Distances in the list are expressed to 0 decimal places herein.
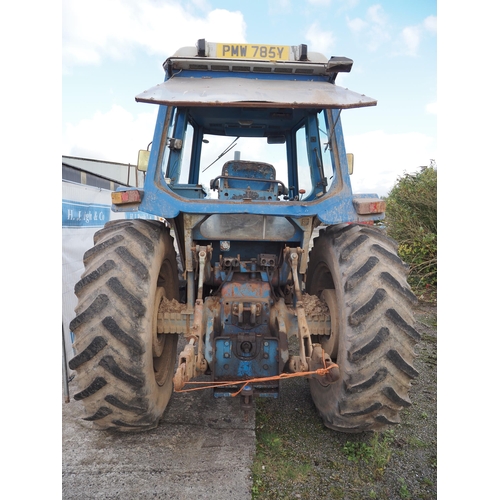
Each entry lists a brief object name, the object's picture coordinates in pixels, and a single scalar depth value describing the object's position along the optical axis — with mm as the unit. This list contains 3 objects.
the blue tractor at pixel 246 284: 2287
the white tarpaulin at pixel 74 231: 3760
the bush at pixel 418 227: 7109
